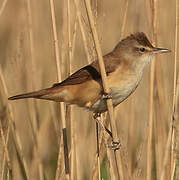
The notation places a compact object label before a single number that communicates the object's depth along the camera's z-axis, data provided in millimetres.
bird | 5715
